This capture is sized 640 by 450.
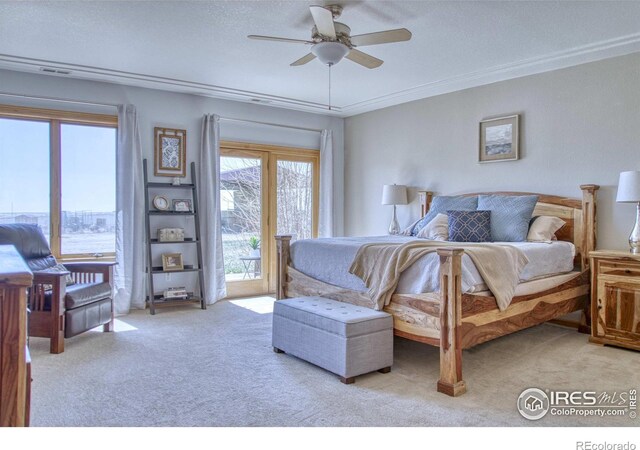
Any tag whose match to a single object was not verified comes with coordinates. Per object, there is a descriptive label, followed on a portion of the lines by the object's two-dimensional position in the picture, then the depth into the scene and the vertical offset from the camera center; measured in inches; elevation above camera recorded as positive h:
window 180.9 +17.4
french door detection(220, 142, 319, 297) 234.1 +5.7
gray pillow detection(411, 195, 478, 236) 191.7 +4.9
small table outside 238.8 -25.3
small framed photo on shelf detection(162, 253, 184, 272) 205.7 -20.6
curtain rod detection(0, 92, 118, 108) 176.7 +49.0
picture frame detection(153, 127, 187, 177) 208.7 +31.0
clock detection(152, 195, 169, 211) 205.3 +6.7
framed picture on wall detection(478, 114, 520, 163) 187.9 +33.4
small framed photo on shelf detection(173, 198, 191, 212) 209.9 +5.9
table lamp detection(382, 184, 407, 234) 225.1 +10.6
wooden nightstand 140.2 -26.3
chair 139.8 -24.6
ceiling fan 116.3 +49.5
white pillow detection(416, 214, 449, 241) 181.3 -5.1
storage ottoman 114.3 -32.1
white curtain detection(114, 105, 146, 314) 196.4 +0.7
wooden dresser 59.6 -17.0
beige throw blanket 121.6 -13.8
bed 109.7 -23.9
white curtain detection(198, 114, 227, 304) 217.2 +5.5
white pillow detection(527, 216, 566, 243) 163.6 -4.2
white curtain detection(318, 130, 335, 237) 260.4 +17.5
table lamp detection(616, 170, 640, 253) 143.3 +7.5
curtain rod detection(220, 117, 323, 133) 228.4 +50.3
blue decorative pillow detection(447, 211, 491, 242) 169.9 -3.8
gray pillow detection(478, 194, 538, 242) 166.2 +0.3
